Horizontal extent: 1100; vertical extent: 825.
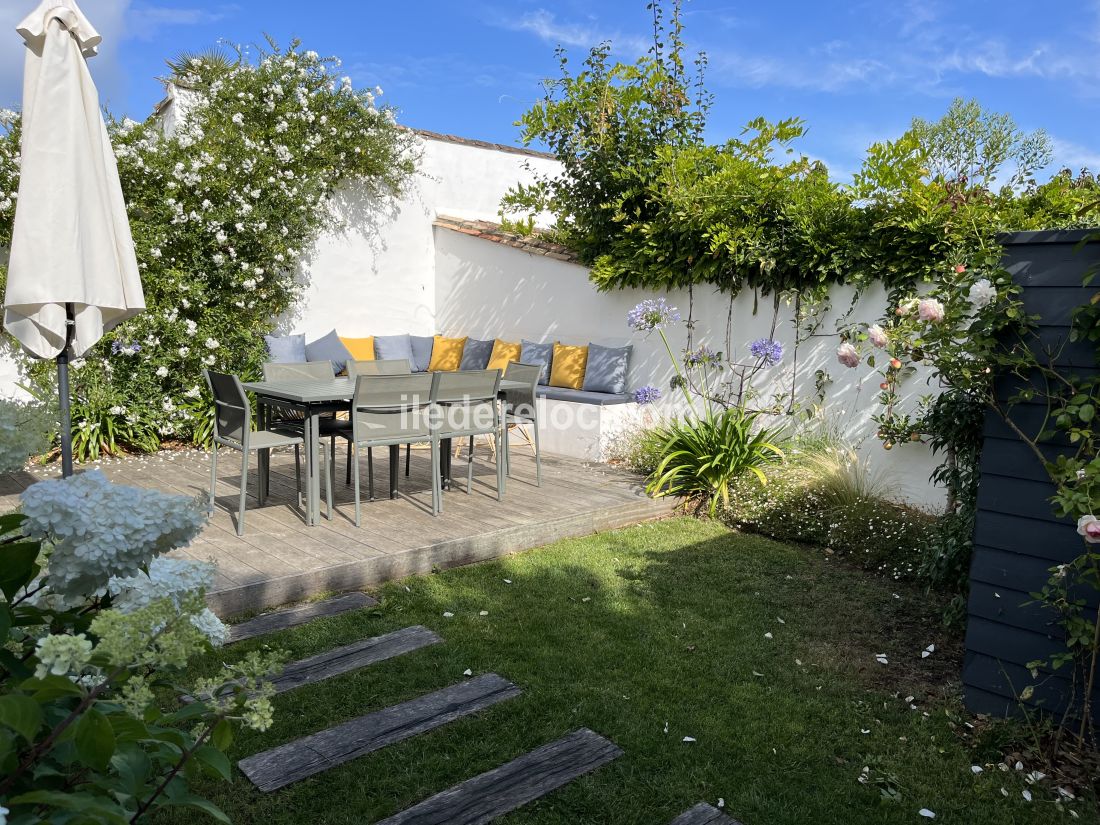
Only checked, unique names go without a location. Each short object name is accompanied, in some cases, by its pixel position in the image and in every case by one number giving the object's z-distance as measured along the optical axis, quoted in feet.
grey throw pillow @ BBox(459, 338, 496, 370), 27.61
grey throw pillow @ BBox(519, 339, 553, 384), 25.20
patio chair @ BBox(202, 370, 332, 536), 13.51
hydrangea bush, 2.45
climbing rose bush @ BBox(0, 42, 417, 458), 21.36
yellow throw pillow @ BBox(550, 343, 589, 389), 24.08
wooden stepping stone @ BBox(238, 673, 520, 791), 7.50
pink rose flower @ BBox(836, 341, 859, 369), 11.36
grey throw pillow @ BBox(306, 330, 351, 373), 26.63
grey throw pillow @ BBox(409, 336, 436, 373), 29.30
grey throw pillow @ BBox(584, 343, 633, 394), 23.11
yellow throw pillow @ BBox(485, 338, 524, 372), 26.55
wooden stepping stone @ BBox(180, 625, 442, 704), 9.36
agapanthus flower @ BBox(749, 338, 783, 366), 17.84
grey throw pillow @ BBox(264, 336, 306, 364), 25.14
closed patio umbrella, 9.38
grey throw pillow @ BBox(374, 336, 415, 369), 28.63
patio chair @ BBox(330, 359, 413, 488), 18.94
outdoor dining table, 13.83
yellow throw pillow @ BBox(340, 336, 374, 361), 28.25
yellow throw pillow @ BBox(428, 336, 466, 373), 28.84
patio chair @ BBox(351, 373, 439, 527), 13.99
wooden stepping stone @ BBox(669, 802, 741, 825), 6.89
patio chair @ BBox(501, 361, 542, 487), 17.37
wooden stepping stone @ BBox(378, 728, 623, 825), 6.86
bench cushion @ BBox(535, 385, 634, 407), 21.81
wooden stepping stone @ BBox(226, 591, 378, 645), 10.63
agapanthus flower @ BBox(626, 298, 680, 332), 18.85
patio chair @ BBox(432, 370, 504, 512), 15.25
